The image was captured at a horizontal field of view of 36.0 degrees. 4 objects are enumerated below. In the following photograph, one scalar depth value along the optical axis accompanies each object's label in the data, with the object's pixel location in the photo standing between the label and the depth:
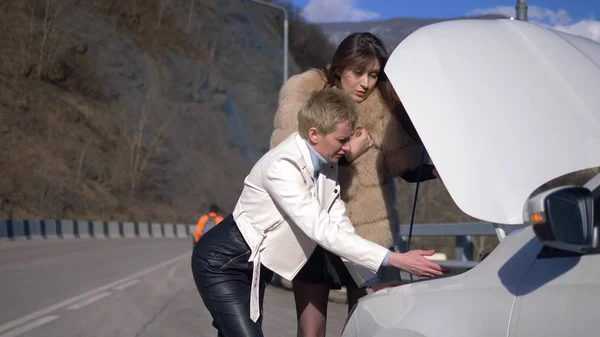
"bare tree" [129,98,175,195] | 51.98
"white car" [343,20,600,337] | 2.52
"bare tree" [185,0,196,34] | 69.75
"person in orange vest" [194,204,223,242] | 14.59
